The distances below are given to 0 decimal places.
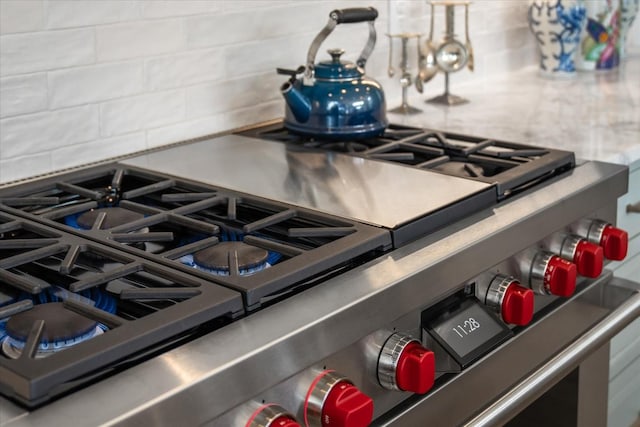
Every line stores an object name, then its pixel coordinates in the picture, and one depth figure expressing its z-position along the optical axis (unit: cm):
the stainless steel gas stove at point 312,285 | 91
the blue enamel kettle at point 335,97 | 169
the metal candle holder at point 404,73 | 220
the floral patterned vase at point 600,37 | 273
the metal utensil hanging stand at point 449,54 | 232
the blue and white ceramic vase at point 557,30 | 262
